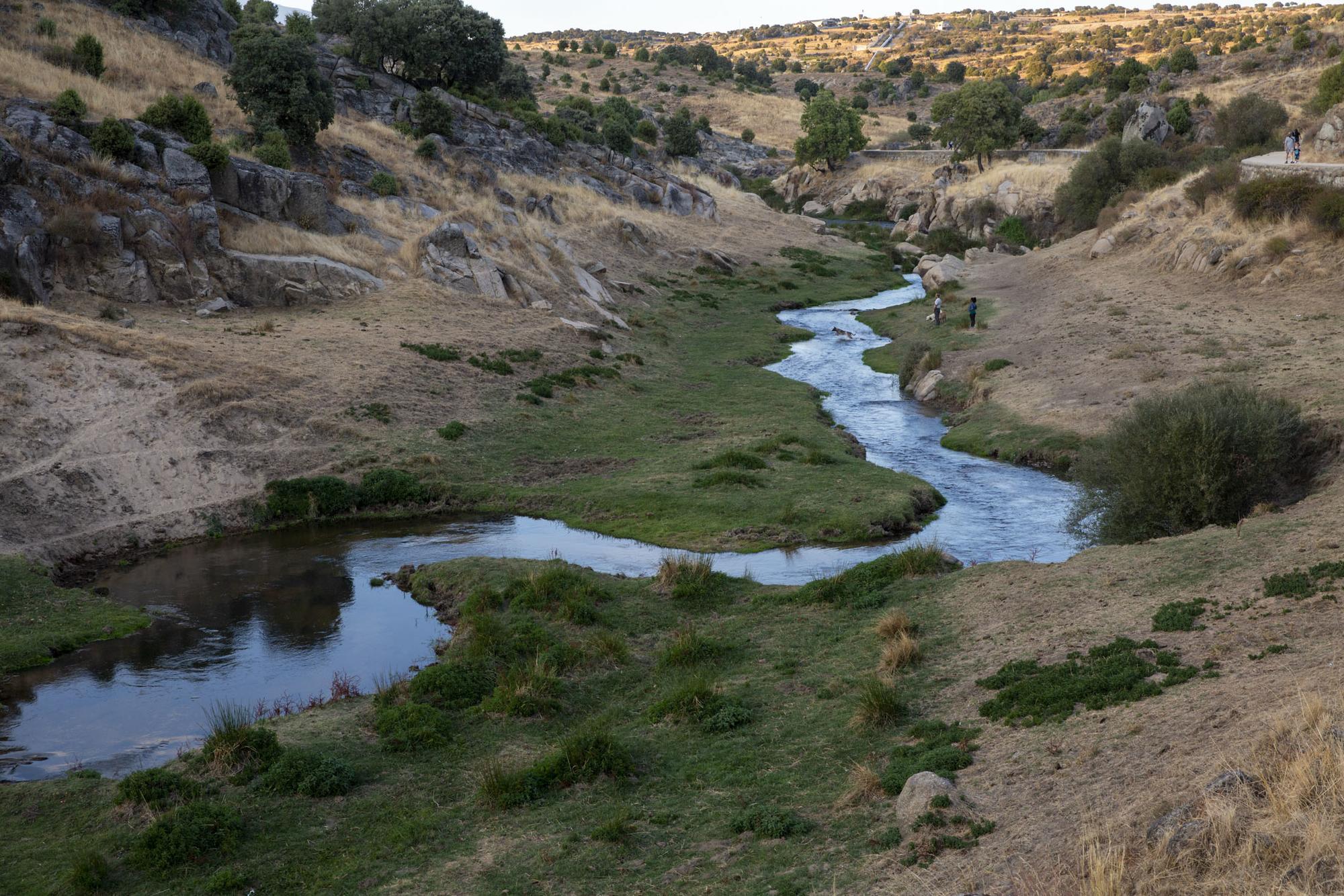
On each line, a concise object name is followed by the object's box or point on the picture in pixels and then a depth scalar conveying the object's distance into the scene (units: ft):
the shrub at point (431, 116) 230.48
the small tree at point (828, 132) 405.39
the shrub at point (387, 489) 98.58
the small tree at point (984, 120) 350.64
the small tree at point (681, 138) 369.91
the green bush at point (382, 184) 189.37
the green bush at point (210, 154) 140.87
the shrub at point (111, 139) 131.23
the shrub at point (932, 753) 39.93
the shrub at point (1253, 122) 231.09
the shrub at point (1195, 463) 72.43
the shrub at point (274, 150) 161.38
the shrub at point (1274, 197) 151.33
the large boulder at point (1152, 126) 274.57
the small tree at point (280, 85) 179.11
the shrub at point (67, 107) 132.26
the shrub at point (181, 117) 146.51
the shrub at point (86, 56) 166.50
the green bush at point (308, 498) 95.55
